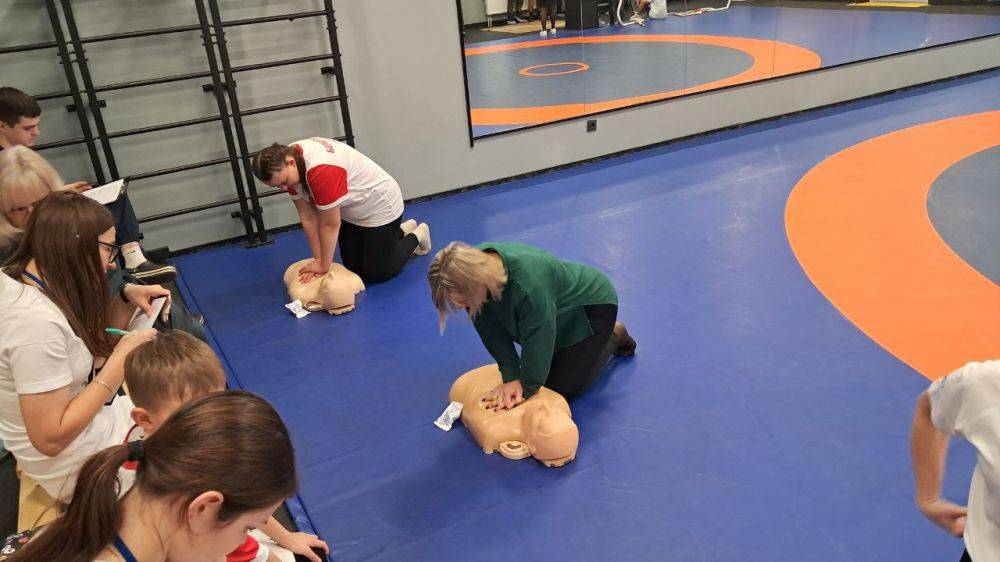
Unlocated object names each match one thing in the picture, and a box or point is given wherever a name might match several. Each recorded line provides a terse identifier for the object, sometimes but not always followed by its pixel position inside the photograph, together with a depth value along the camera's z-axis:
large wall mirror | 7.41
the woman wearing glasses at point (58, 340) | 2.07
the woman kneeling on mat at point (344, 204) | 4.25
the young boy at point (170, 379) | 2.01
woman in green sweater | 2.78
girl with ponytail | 1.30
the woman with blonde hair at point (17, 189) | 3.03
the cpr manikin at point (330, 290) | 4.41
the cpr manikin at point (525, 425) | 2.98
